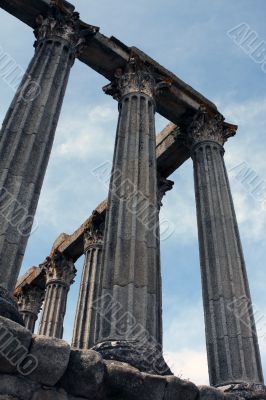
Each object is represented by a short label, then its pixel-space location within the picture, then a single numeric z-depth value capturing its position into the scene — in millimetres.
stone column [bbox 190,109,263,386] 14906
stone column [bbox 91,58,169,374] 11531
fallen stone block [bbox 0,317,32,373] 7352
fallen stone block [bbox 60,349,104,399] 7891
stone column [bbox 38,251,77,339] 27202
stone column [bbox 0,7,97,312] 11797
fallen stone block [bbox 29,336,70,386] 7586
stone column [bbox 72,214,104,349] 23453
